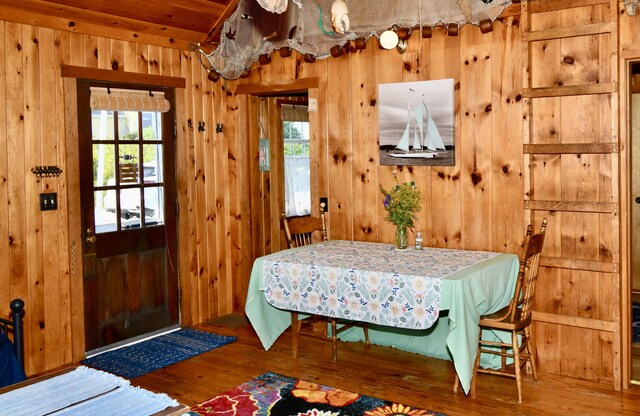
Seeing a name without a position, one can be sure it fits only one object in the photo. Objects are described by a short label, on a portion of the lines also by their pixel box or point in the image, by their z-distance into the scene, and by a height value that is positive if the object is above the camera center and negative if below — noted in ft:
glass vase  15.03 -1.19
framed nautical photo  15.14 +1.51
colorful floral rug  12.01 -4.10
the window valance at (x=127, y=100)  15.52 +2.32
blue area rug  14.71 -3.87
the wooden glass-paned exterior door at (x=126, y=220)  15.53 -0.68
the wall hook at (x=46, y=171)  14.35 +0.54
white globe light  13.42 +3.06
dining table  12.05 -2.10
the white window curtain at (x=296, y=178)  21.57 +0.38
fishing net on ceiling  14.37 +3.97
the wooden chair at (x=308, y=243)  15.25 -1.40
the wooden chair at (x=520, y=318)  12.35 -2.63
